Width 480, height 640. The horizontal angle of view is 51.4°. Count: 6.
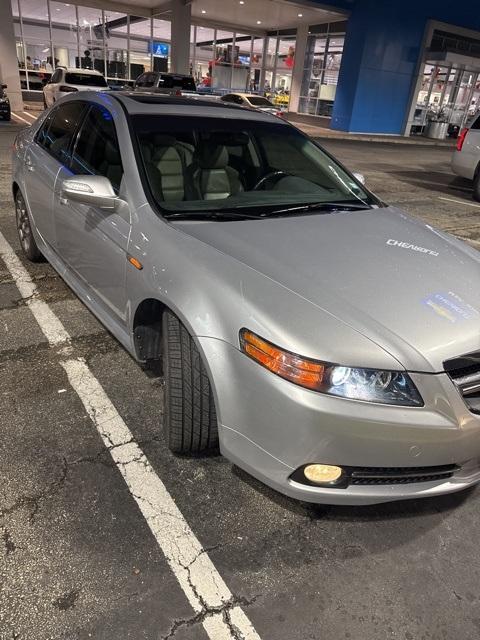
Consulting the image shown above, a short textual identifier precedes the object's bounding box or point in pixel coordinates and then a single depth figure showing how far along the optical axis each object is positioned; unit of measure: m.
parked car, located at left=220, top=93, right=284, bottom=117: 17.52
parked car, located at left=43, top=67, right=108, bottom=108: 16.53
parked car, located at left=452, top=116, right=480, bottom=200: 10.36
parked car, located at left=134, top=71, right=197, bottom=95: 17.69
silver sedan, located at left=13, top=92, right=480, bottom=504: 1.83
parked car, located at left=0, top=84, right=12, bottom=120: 15.20
